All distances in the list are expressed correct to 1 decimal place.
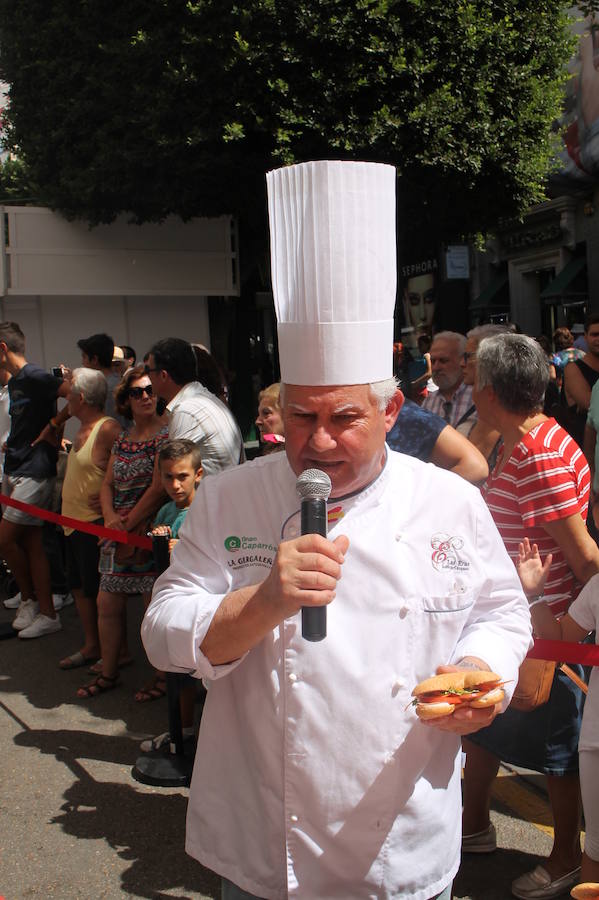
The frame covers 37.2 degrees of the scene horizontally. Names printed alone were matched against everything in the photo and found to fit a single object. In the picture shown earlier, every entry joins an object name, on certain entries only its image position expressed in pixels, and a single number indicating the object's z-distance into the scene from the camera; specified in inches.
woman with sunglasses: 206.5
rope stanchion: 166.7
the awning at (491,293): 975.0
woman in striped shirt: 123.6
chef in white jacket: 69.9
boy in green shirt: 181.0
